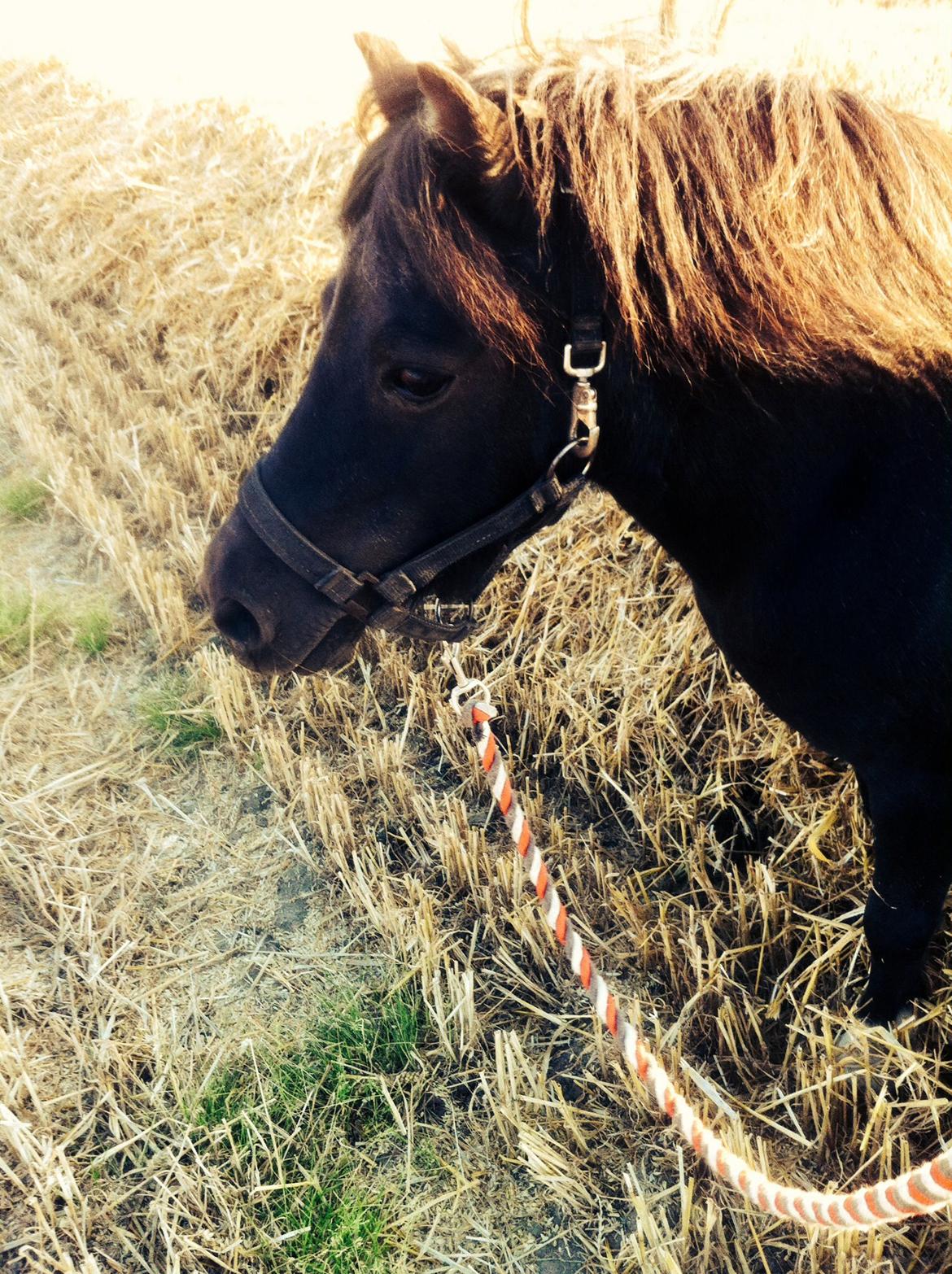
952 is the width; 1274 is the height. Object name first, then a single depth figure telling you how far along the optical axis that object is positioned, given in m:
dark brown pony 0.63
